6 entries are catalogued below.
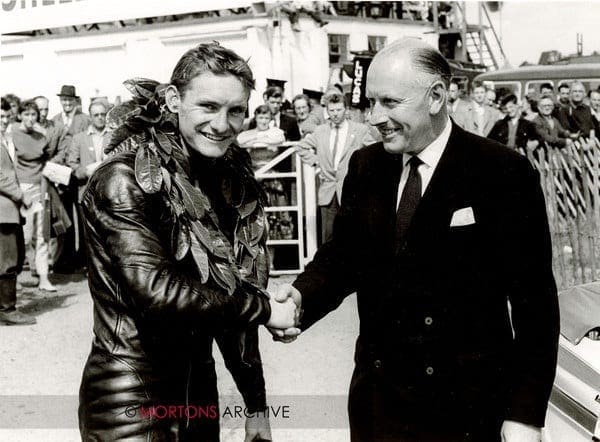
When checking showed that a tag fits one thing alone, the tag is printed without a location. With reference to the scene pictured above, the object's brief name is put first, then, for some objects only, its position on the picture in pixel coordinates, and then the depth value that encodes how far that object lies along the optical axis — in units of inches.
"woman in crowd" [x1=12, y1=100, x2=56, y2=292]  353.1
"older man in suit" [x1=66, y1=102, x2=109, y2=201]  382.3
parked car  125.5
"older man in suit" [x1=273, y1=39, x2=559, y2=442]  92.8
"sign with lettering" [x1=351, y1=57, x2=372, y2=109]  454.0
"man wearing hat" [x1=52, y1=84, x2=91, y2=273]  400.2
